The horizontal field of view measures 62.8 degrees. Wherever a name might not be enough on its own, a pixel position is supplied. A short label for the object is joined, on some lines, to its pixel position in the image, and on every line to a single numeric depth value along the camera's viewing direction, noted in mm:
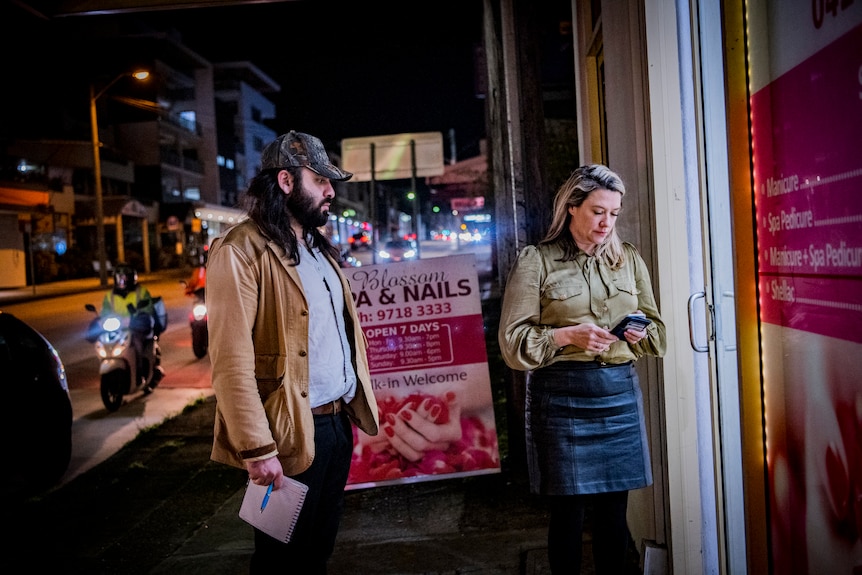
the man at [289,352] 2299
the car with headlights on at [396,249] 15738
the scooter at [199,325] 10883
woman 2656
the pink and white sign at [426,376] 4520
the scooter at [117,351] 7734
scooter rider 7770
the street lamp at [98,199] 28391
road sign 10062
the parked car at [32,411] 4688
